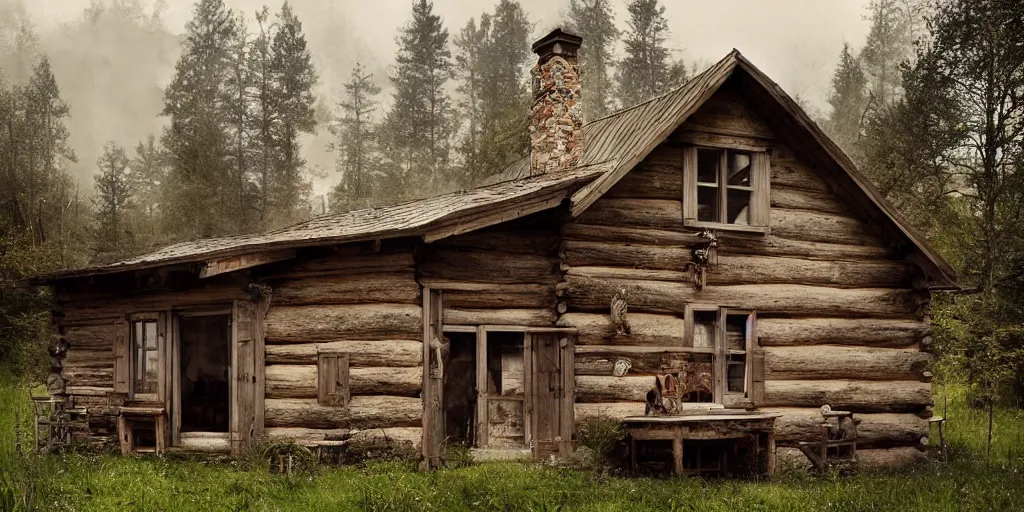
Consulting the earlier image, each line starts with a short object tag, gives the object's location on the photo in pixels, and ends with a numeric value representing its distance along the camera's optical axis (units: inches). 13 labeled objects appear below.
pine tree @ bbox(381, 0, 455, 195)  1930.4
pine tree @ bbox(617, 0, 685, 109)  1900.8
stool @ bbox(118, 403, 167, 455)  549.0
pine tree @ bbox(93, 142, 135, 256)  1494.8
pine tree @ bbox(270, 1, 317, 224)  1787.6
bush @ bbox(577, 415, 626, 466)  528.7
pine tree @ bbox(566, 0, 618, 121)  1884.8
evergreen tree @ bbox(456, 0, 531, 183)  1414.9
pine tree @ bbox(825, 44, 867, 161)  2161.7
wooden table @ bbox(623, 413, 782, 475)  504.4
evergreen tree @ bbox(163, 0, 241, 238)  1610.5
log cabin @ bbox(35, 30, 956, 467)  514.3
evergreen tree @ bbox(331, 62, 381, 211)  2039.9
